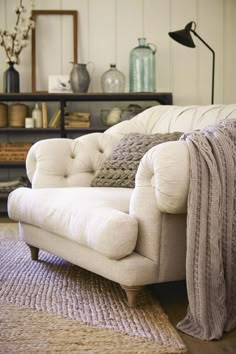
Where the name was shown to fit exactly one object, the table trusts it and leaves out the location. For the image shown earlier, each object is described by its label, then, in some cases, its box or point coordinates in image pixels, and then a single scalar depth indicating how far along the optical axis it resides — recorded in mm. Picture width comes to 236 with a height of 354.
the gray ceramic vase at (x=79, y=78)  4398
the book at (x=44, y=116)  4492
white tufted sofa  1745
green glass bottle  4406
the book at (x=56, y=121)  4504
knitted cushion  2457
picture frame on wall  4629
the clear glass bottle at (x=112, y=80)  4469
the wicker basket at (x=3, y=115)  4473
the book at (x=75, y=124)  4453
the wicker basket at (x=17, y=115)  4480
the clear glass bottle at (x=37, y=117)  4512
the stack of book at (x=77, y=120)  4462
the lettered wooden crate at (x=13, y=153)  4465
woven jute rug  1568
